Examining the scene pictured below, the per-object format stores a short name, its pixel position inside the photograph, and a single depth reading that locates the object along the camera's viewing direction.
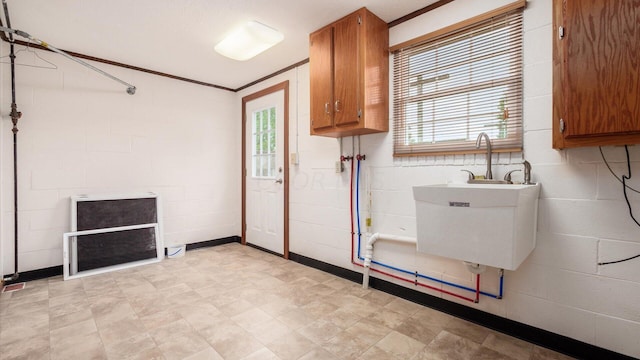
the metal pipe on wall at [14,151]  2.75
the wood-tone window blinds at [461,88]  1.90
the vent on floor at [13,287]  2.63
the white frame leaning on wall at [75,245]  2.93
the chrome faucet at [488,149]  1.90
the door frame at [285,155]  3.59
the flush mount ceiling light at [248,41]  2.54
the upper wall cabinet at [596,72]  1.33
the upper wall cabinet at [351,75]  2.32
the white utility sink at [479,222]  1.46
